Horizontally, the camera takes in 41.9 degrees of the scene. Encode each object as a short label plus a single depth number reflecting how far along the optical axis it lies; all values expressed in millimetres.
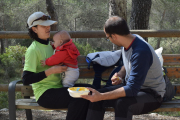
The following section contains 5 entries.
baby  2416
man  1981
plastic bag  2658
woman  2291
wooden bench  2453
